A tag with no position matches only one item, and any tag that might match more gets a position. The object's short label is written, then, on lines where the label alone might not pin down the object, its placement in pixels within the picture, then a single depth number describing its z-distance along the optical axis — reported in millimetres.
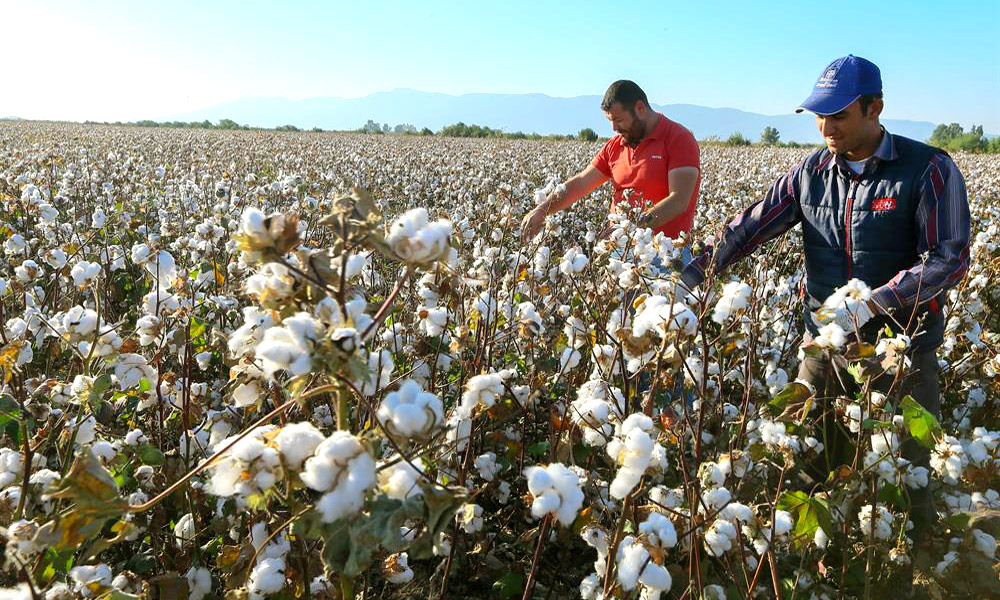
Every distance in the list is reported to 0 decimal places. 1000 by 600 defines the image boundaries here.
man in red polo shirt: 3797
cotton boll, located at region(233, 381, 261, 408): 1348
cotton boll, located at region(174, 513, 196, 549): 1997
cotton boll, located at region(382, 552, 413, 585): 1860
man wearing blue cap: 2514
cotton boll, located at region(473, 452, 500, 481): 2332
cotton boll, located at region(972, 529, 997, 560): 2072
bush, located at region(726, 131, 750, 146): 35916
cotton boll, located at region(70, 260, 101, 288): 2266
